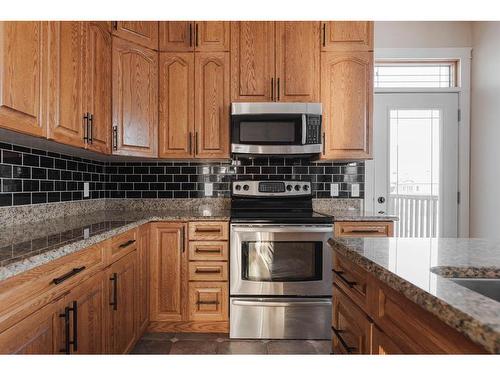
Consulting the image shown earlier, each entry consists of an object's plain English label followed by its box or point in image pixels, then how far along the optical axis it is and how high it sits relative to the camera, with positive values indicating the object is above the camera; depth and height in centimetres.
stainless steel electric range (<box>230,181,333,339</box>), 243 -68
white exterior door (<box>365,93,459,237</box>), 333 +27
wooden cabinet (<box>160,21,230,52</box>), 272 +118
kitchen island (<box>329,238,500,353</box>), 61 -24
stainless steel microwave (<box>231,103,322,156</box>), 263 +44
